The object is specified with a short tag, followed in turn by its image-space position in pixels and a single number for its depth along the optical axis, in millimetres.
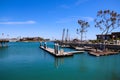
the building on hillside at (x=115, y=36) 34462
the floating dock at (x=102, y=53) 17416
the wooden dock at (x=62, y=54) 16247
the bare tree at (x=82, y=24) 31998
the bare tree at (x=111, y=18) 20315
